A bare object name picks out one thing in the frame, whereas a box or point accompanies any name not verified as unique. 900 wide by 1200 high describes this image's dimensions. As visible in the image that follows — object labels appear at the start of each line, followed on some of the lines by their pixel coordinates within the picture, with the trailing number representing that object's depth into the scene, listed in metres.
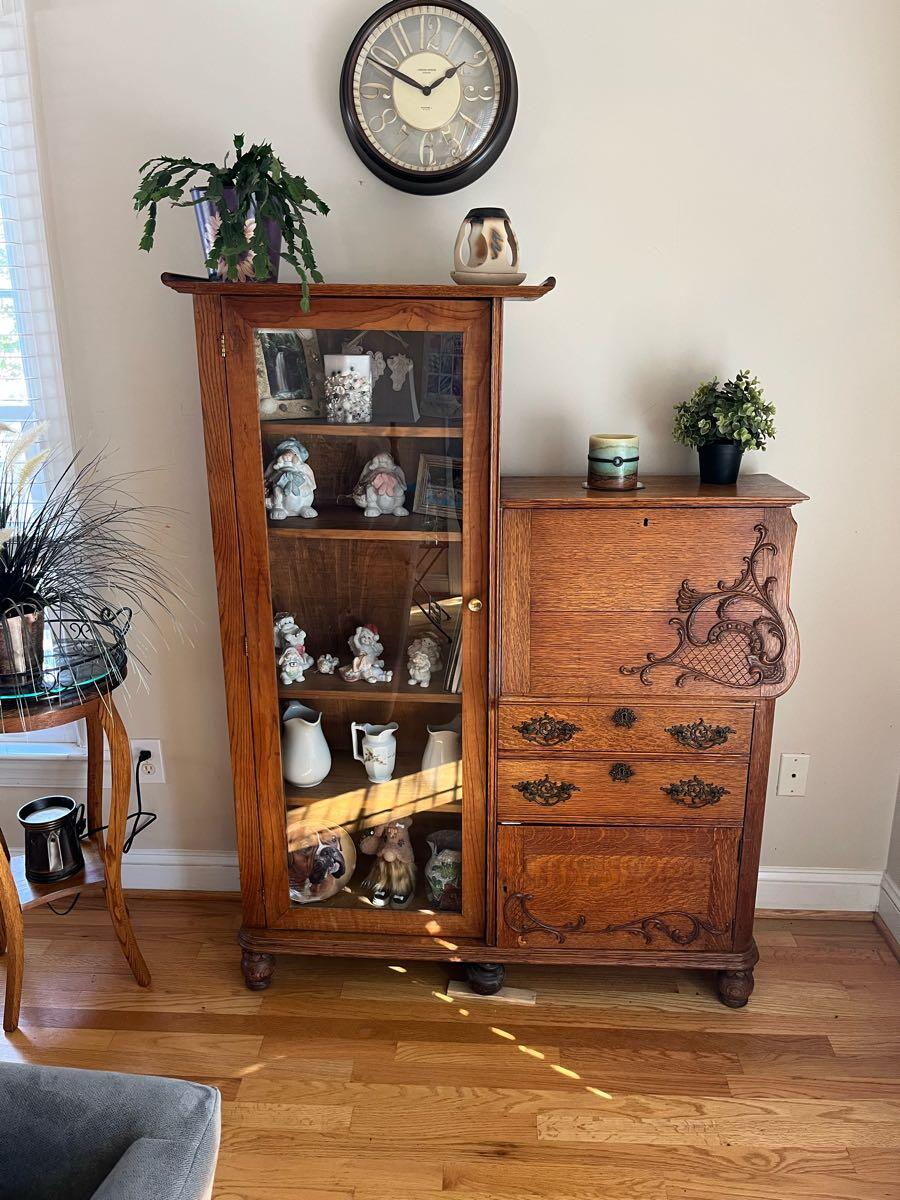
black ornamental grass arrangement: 1.77
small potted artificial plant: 1.86
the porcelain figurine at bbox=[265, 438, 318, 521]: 1.83
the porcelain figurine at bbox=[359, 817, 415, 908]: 2.04
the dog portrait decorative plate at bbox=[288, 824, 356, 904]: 2.04
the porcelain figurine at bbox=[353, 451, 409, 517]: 1.84
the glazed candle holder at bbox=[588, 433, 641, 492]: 1.83
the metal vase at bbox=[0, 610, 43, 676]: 1.76
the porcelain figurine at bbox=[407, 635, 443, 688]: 1.92
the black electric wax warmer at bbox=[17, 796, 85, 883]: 2.02
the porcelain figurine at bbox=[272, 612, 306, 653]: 1.92
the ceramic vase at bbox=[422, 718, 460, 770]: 1.94
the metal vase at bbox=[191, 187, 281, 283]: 1.72
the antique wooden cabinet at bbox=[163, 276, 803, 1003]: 1.76
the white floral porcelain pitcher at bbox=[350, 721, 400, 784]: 2.00
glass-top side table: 1.80
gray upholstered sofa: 1.00
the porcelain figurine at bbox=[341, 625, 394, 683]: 1.95
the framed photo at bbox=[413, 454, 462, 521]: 1.79
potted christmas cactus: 1.62
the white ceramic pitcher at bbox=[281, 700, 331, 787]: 1.99
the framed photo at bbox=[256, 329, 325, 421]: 1.75
